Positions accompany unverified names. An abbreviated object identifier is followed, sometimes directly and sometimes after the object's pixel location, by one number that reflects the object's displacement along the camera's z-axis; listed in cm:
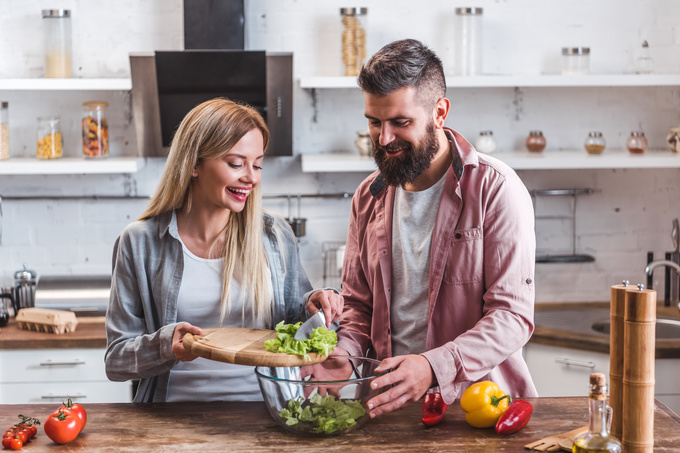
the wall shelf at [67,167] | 326
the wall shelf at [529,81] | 332
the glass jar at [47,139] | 343
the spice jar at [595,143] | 343
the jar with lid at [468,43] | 344
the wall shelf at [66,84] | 324
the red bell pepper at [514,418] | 159
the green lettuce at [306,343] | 159
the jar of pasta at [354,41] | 340
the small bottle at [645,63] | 348
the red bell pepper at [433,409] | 164
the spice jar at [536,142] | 352
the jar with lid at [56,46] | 339
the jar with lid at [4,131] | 341
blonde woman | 195
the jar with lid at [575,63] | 343
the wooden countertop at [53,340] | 308
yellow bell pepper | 161
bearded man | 176
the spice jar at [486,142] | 346
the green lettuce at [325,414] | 156
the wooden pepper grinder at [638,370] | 131
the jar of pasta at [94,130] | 340
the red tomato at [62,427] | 155
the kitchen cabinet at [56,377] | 311
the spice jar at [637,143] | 344
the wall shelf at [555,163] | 335
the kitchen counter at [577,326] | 295
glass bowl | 153
